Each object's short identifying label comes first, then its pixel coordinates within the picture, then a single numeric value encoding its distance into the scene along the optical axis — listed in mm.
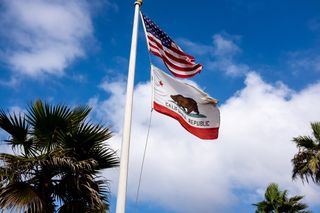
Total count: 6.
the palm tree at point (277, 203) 23531
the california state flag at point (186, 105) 9164
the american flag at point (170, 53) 10101
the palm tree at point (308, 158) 18297
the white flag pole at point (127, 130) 7148
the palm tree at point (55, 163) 7836
